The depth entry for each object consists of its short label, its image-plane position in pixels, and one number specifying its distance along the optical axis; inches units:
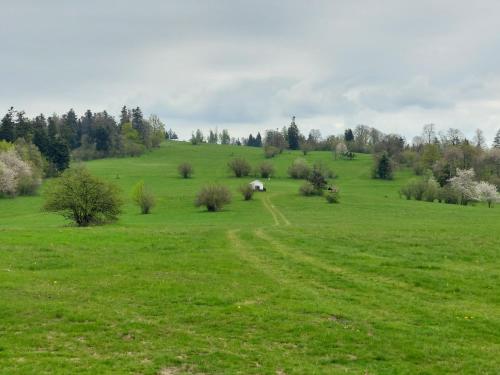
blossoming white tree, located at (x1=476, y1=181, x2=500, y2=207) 3732.8
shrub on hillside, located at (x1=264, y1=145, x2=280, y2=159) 6825.8
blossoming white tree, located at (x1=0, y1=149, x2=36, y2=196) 3567.9
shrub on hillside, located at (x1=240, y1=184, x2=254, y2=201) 3304.6
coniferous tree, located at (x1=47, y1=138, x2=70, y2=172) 4771.2
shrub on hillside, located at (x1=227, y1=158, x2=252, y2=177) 5007.1
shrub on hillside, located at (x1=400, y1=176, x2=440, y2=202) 3722.9
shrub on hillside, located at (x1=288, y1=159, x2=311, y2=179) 5099.4
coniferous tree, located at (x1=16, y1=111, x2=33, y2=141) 4855.8
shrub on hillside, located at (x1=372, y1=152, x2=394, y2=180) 5142.7
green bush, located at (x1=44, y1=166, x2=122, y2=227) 1932.8
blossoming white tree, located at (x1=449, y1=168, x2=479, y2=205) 3752.5
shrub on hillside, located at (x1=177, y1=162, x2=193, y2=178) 5098.4
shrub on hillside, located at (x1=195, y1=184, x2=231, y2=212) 2847.0
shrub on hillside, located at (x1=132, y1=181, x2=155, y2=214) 2856.8
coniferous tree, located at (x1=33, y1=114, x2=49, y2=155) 4785.9
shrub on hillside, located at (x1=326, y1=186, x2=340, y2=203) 3159.5
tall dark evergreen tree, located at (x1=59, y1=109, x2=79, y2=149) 6260.8
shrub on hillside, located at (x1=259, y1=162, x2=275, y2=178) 5019.7
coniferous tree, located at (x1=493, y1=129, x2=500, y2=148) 6572.8
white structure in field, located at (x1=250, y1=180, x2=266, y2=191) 3875.2
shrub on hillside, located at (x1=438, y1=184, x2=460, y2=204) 3730.3
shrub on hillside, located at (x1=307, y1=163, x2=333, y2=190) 3503.9
